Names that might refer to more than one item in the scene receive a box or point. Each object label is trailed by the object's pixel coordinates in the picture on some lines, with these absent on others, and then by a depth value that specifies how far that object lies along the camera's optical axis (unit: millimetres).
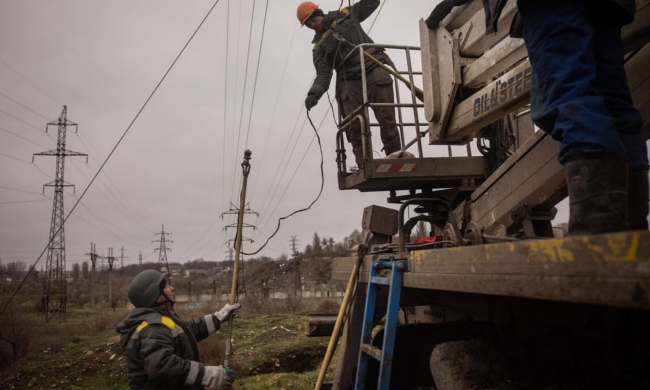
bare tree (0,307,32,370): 19891
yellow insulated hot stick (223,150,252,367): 4527
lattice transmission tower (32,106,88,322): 37281
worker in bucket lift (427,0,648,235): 1663
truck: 1398
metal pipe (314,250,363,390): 3400
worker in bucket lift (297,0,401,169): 5688
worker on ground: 3639
